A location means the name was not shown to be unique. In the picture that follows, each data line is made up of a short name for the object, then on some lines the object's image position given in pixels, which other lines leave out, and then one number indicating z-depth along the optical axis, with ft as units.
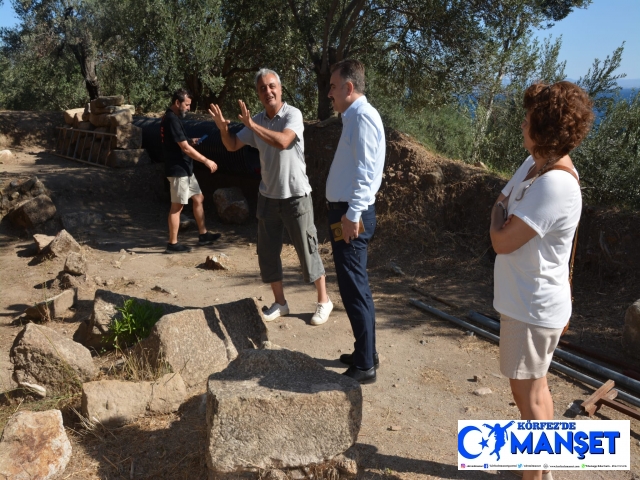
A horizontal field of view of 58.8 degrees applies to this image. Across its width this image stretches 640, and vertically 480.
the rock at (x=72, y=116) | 36.94
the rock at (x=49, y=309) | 17.11
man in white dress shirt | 11.55
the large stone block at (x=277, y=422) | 8.93
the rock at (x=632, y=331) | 14.39
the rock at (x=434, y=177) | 24.62
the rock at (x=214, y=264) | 21.79
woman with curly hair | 7.39
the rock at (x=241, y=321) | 13.60
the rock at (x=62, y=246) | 22.58
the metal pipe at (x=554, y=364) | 12.13
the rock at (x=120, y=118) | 32.53
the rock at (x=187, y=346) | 12.53
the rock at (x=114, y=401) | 11.14
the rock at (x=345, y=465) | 9.38
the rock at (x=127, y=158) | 31.99
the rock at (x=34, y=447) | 9.57
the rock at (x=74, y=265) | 20.25
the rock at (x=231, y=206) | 28.14
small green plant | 14.44
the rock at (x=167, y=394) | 11.60
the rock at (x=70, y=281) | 19.68
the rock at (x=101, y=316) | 14.76
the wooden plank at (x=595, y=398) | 11.66
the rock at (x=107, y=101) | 34.45
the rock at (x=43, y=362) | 12.32
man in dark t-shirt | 22.64
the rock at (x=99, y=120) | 33.96
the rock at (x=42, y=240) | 23.09
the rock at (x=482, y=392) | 12.55
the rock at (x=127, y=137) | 32.50
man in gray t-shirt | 14.62
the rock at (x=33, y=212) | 26.18
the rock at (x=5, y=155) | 34.10
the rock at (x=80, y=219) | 26.55
